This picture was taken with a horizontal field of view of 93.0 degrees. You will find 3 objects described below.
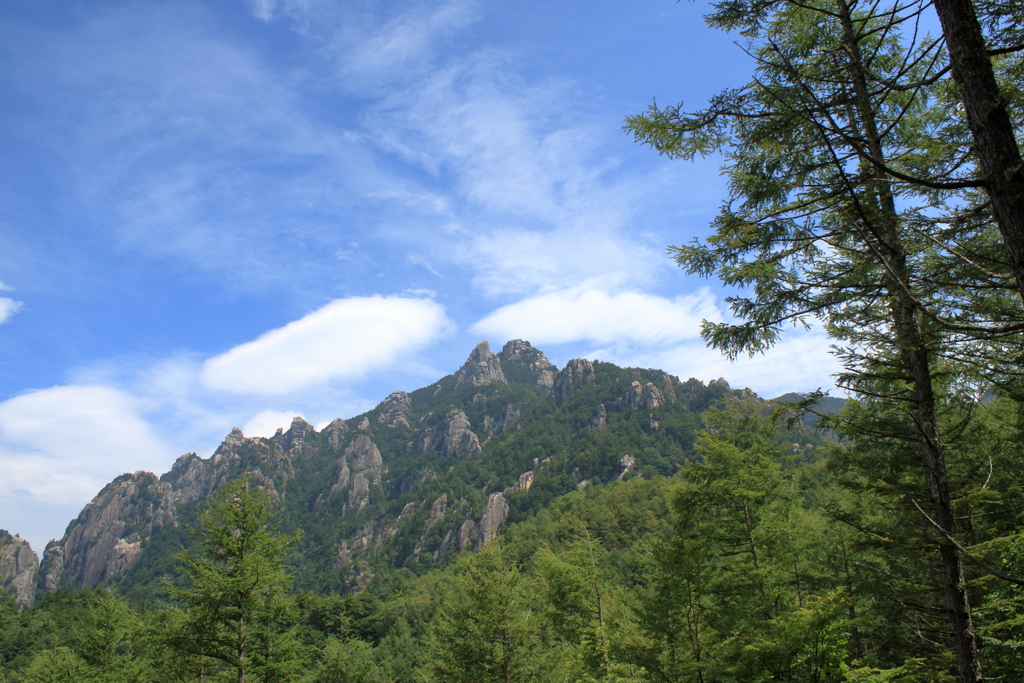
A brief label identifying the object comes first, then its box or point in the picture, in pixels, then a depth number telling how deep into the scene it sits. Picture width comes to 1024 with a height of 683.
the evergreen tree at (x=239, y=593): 11.95
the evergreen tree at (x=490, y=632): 14.55
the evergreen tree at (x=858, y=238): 4.98
